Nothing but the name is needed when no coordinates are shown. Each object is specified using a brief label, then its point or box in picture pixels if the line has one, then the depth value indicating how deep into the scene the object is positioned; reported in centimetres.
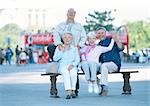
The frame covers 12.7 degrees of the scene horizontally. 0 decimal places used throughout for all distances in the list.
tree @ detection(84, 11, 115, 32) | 9962
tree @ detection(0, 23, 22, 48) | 8275
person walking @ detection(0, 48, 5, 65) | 5381
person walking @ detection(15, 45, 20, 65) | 5162
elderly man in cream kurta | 1370
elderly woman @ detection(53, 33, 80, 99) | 1334
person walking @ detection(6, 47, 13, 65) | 5425
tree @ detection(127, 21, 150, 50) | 10075
